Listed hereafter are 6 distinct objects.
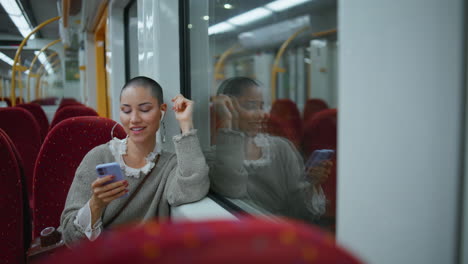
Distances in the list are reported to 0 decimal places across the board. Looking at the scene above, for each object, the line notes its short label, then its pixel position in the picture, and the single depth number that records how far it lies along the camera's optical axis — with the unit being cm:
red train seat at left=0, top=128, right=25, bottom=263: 130
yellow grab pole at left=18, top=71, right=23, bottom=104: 456
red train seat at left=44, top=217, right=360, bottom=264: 22
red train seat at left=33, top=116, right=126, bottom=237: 152
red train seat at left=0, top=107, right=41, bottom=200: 251
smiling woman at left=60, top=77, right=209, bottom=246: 140
